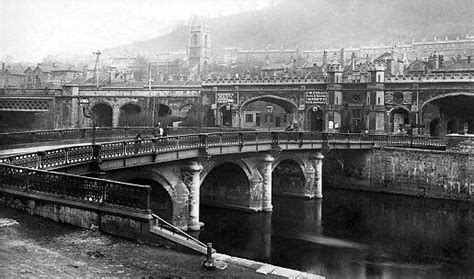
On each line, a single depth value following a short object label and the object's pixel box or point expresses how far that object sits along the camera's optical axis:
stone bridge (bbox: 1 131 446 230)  22.14
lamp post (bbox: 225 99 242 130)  63.26
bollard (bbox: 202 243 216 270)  12.81
